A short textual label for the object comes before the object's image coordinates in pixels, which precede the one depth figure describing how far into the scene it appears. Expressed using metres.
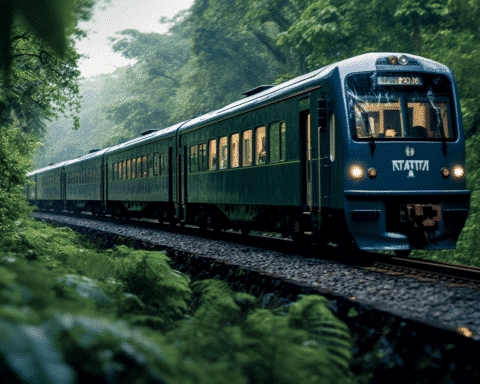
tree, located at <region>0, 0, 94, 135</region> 6.97
